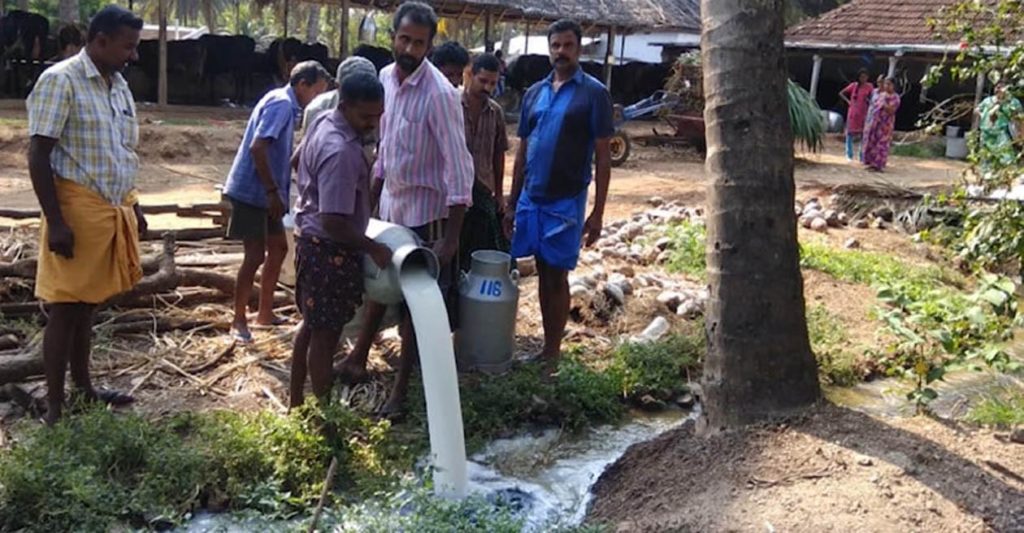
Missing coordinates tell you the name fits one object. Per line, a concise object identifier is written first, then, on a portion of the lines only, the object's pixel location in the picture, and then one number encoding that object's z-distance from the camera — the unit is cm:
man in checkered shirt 383
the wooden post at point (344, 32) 1840
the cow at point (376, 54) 1980
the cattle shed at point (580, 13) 1998
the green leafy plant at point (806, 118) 1662
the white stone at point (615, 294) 661
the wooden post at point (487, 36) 2038
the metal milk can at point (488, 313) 493
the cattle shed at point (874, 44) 2241
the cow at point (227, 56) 2027
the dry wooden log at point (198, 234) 688
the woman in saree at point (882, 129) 1634
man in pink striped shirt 435
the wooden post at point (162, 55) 1714
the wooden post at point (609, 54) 2342
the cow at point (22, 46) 1712
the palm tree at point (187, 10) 2944
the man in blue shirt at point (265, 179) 516
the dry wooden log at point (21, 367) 452
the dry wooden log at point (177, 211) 642
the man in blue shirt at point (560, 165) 496
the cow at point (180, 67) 1978
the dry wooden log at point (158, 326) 542
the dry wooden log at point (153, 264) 545
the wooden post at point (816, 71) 2314
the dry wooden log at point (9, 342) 498
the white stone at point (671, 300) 673
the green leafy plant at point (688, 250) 796
